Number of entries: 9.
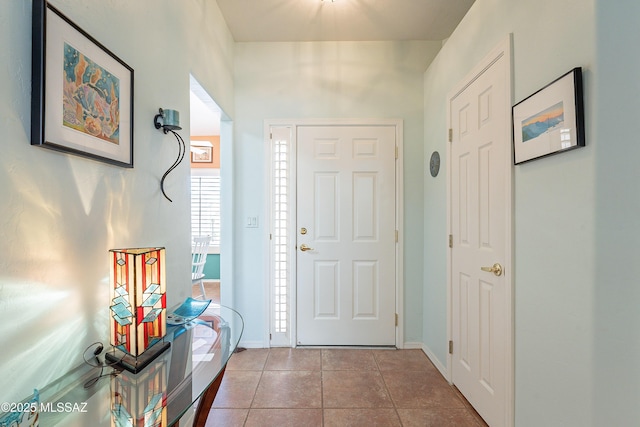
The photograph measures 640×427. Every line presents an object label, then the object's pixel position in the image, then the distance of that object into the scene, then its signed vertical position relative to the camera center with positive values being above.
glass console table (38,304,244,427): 0.72 -0.50
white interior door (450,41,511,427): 1.54 -0.16
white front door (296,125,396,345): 2.71 -0.19
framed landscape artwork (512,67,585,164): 1.06 +0.41
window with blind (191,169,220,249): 5.30 +0.19
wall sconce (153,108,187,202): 1.41 +0.47
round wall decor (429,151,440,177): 2.42 +0.45
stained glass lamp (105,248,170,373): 0.92 -0.30
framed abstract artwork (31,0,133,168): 0.77 +0.40
